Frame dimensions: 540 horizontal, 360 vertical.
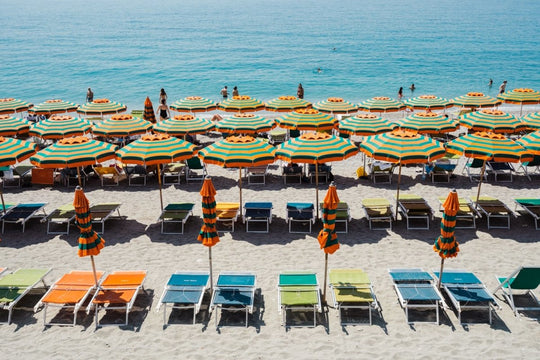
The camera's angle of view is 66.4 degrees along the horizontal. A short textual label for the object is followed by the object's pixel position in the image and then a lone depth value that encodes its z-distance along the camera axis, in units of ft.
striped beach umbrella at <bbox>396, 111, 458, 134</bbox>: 50.78
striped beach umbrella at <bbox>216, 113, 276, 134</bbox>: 52.95
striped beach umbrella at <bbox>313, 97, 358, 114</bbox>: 62.80
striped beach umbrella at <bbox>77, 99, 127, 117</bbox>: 63.78
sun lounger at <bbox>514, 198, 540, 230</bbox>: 35.37
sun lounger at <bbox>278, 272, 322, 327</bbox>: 23.97
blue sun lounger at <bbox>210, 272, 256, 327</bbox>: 24.12
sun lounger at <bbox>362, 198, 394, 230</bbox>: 35.70
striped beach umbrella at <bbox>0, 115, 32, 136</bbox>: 53.03
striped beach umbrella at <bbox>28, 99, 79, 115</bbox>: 66.03
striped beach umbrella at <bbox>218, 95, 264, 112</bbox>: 65.36
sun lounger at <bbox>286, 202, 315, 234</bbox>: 35.50
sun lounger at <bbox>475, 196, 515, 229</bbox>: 35.50
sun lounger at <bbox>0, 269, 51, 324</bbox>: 24.47
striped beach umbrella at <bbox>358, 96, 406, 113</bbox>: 64.54
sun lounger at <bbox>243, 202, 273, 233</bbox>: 35.70
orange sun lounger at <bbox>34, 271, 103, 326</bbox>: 24.13
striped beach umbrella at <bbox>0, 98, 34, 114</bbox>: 67.62
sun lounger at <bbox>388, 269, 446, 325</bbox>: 24.09
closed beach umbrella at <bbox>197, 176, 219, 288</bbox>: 24.24
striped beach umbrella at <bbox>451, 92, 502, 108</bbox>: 68.69
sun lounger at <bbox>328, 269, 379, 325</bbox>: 24.08
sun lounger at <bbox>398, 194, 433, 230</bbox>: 35.91
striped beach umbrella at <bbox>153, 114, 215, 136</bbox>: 51.31
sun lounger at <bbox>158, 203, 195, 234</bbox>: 35.35
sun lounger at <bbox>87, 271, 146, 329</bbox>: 24.31
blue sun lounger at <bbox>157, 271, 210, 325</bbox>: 24.27
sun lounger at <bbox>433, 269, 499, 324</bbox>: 24.04
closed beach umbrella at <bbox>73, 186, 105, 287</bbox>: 23.30
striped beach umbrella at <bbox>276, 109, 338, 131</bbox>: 53.62
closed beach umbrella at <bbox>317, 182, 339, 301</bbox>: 23.11
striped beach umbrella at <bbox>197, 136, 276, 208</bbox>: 34.55
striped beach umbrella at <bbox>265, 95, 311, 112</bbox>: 65.05
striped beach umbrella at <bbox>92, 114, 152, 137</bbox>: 50.62
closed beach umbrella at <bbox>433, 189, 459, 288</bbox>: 23.50
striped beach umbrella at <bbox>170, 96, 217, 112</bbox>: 66.18
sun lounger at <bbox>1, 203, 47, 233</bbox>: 35.60
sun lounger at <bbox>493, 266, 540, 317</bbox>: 24.21
